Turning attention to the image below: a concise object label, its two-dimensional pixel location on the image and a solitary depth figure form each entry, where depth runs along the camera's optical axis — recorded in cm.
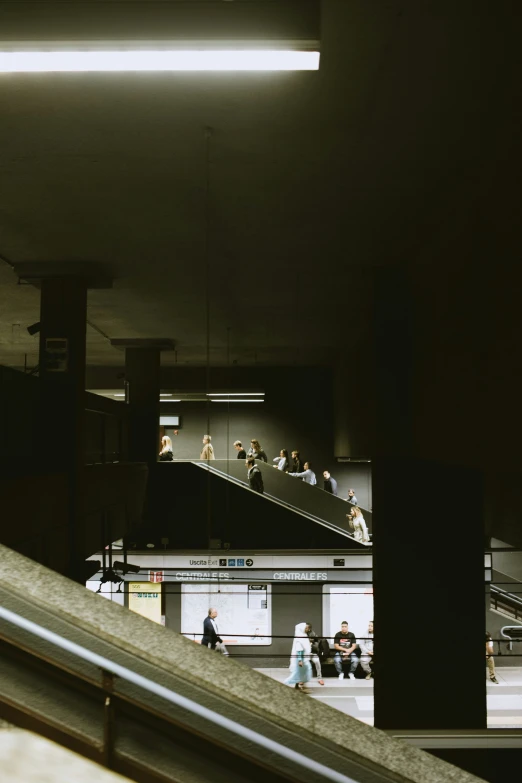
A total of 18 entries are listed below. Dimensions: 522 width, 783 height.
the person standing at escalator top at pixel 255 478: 1373
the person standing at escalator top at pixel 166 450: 1413
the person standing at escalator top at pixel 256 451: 1356
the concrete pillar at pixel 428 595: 646
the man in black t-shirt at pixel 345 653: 1185
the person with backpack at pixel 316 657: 1193
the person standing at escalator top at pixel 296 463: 1623
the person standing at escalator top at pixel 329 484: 1564
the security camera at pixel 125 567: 1006
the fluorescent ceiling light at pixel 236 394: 1451
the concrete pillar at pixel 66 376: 755
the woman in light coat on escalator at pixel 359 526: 1409
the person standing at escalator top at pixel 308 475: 1539
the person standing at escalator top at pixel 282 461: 1535
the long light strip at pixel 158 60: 257
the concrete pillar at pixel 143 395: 1243
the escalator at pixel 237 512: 1367
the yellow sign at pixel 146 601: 1302
